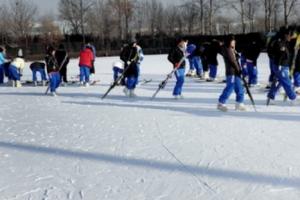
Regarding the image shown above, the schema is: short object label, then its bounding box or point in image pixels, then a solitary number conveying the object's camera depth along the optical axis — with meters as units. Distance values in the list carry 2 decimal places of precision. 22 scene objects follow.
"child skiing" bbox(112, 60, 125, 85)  17.34
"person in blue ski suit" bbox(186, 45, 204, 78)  19.09
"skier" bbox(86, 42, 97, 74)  17.79
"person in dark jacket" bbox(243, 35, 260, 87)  15.43
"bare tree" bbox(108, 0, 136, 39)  67.46
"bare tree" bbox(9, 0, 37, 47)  65.12
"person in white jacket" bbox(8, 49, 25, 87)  18.34
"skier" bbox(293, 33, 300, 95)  12.37
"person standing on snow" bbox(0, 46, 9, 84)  19.77
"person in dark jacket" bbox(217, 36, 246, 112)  10.45
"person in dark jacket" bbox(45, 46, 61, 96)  14.88
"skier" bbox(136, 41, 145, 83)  13.90
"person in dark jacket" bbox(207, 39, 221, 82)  17.62
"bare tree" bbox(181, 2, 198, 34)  65.44
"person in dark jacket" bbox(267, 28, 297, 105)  11.19
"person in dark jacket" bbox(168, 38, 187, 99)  12.74
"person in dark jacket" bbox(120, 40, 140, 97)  13.84
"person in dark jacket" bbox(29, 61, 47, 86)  18.54
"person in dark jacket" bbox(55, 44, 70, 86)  17.23
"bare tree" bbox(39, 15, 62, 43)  63.09
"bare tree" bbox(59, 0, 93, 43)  65.06
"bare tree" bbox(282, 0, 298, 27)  50.19
